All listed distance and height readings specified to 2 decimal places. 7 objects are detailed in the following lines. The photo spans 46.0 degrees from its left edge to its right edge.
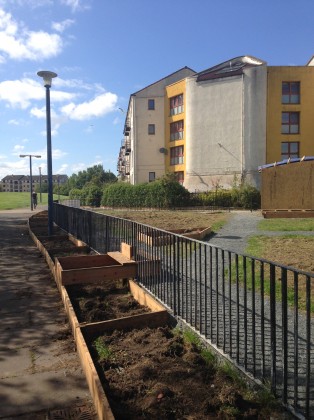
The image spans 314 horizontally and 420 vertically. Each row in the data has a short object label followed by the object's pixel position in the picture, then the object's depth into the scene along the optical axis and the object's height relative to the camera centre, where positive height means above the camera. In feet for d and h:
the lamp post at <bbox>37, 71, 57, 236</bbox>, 44.00 +7.43
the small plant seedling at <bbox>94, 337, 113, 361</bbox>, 12.83 -5.61
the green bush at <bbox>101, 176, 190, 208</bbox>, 121.08 -0.47
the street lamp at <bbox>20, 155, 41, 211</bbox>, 126.93 +11.00
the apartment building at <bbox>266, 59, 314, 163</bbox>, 128.47 +28.23
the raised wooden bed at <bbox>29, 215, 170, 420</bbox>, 10.57 -5.10
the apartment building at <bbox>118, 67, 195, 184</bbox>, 158.20 +28.26
